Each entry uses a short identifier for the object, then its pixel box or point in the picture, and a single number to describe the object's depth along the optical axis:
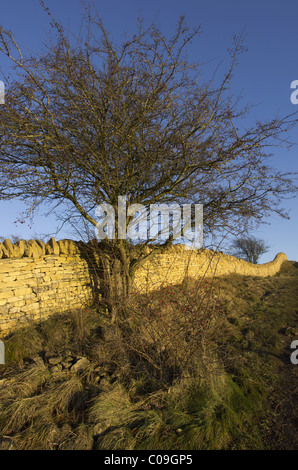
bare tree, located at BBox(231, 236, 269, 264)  34.38
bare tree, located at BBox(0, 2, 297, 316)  5.57
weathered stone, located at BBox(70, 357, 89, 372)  4.57
